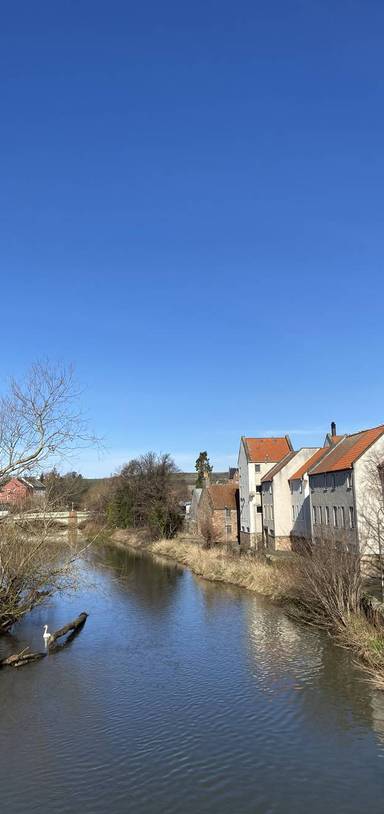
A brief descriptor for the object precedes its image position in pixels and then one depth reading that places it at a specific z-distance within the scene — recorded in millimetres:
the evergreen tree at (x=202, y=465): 95138
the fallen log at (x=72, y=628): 20964
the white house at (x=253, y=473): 48938
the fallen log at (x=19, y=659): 18312
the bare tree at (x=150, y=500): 55812
